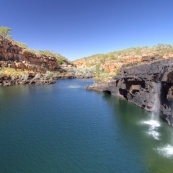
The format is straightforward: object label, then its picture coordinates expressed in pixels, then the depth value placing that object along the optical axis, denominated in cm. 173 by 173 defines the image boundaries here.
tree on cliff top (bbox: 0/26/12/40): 9746
